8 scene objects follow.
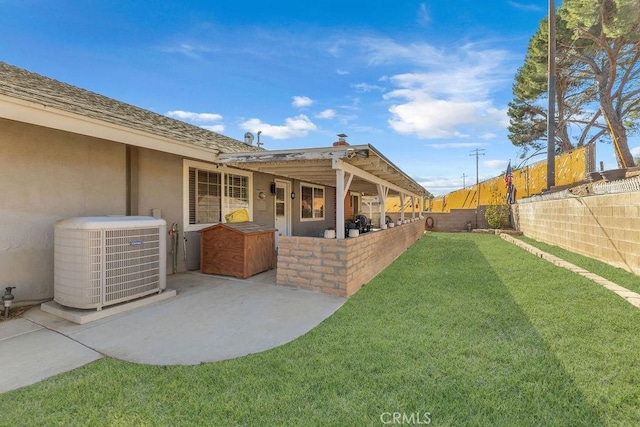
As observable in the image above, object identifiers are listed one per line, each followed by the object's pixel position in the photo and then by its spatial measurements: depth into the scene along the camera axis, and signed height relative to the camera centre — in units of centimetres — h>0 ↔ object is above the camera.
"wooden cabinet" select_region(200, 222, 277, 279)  646 -74
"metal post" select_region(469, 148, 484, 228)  5043 +1004
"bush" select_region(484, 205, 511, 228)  1786 -17
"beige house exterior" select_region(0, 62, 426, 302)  433 +92
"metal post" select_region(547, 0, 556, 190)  1394 +552
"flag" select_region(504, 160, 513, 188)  1862 +219
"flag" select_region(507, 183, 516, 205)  1833 +114
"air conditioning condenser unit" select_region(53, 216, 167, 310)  405 -60
